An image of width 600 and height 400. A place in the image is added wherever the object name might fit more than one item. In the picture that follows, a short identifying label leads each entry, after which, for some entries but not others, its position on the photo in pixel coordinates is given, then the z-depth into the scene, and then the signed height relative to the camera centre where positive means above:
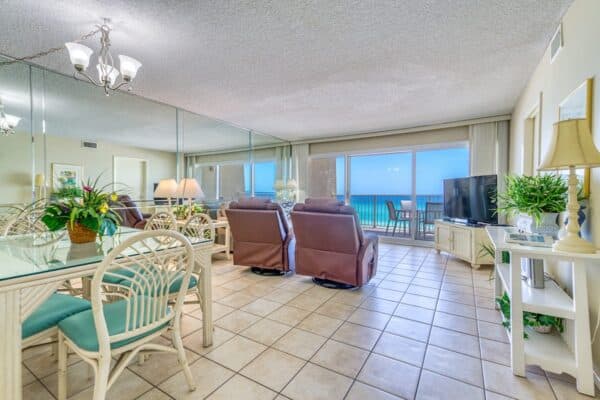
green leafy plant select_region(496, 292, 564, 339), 1.77 -0.81
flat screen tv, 3.81 -0.03
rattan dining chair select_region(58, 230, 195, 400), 1.15 -0.59
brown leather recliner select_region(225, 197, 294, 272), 3.29 -0.47
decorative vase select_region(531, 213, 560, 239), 1.90 -0.19
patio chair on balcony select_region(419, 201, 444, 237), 5.66 -0.38
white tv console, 3.82 -0.67
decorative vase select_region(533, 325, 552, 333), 1.80 -0.88
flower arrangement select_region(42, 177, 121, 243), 1.63 -0.11
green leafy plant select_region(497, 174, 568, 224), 1.85 +0.02
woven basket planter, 1.66 -0.23
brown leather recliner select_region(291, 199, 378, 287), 2.77 -0.51
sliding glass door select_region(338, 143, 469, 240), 5.43 +0.31
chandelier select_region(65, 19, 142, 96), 2.04 +1.08
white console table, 1.45 -0.68
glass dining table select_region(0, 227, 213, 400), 1.08 -0.35
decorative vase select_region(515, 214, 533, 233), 2.08 -0.20
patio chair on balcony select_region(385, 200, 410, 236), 6.22 -0.41
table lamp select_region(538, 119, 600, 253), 1.39 +0.21
